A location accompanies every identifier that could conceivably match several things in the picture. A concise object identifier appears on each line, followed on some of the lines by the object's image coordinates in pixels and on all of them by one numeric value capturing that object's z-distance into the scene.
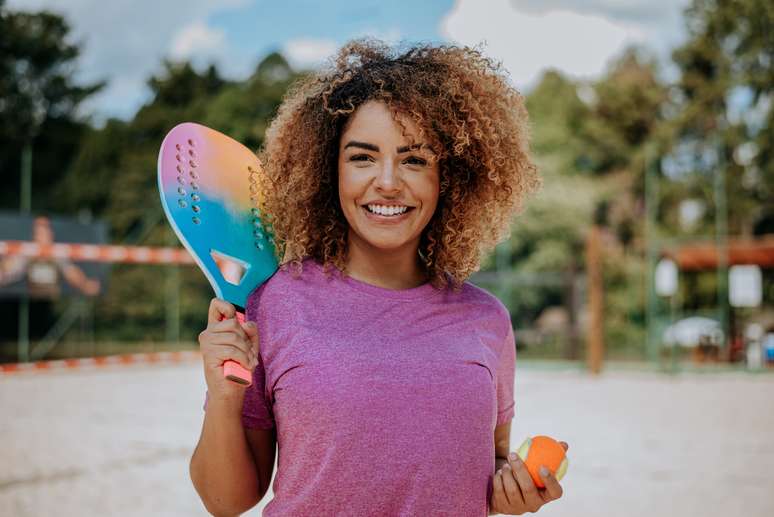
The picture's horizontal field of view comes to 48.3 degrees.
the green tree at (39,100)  20.98
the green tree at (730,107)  27.28
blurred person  16.45
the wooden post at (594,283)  15.73
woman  1.56
